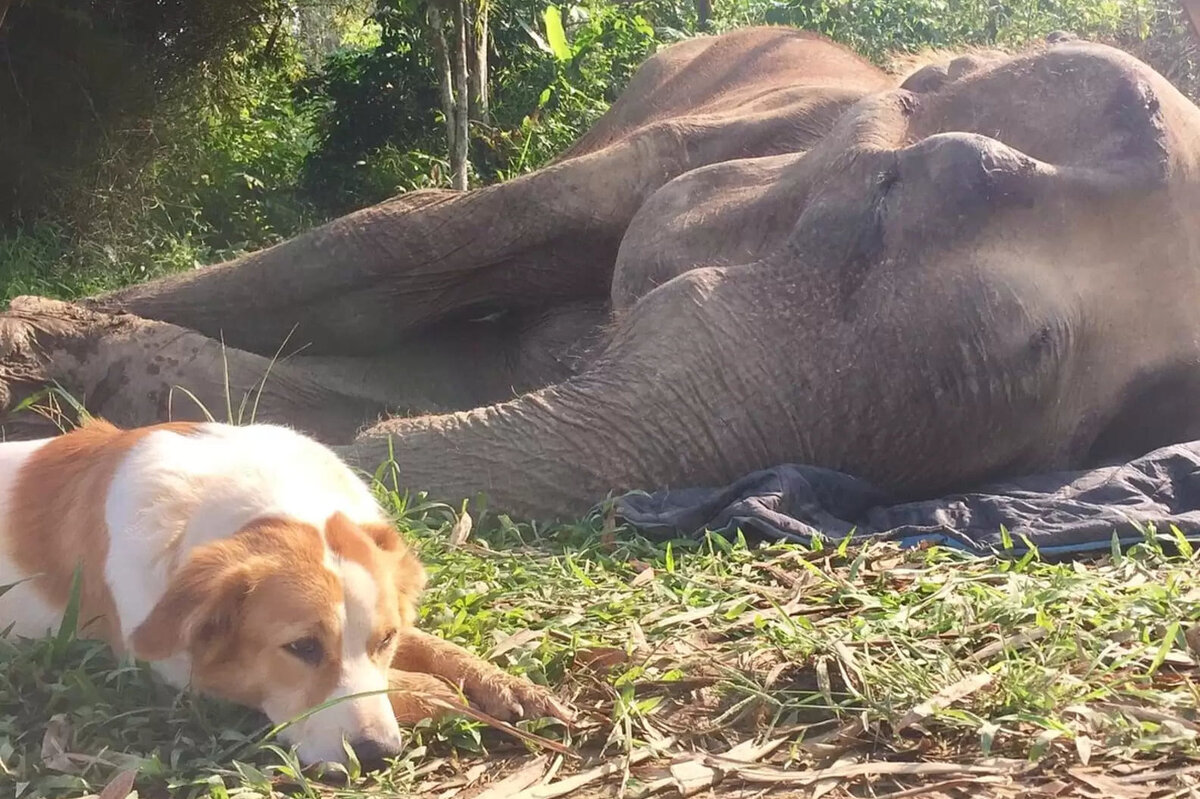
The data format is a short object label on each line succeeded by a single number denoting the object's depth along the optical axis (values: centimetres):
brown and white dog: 205
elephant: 323
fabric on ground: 297
